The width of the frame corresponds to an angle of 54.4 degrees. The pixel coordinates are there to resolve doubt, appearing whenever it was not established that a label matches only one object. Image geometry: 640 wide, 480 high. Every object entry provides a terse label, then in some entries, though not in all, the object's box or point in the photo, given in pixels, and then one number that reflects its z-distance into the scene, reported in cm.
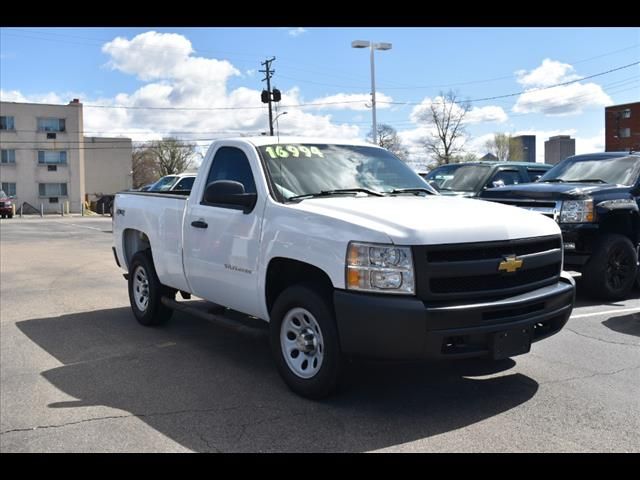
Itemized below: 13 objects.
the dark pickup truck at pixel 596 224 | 790
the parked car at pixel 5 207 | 4022
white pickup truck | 395
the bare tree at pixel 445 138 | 5144
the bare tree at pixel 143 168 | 9900
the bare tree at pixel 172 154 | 9194
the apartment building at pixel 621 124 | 7050
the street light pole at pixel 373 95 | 2788
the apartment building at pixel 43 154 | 5856
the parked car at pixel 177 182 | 1831
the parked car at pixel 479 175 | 1192
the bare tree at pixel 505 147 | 8119
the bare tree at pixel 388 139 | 4956
